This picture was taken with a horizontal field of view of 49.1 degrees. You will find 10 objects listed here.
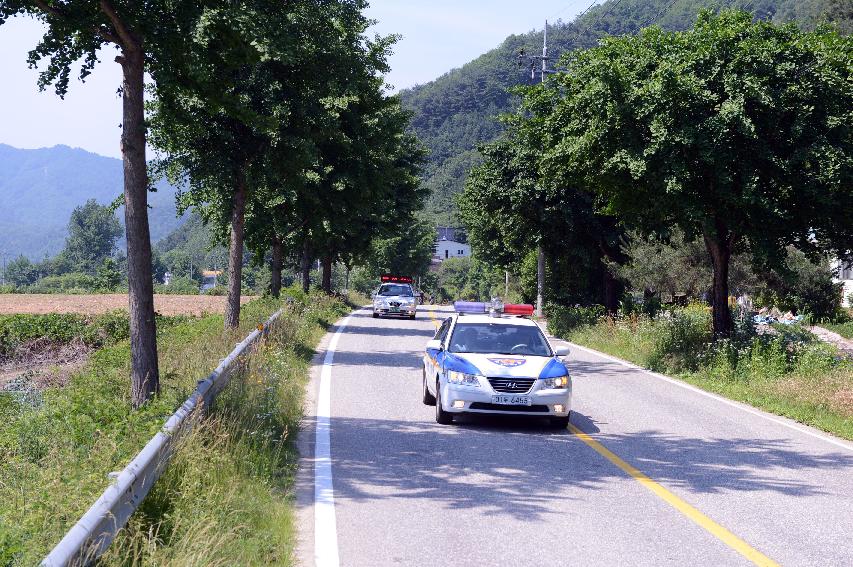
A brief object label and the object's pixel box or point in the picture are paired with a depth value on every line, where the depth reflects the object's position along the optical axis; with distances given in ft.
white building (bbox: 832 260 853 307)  182.50
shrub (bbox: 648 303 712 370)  67.82
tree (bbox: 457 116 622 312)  113.80
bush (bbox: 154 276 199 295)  512.06
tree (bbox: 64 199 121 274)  621.31
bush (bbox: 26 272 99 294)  446.69
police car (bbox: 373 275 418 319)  146.61
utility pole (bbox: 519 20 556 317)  147.64
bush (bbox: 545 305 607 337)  101.96
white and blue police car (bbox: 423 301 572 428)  39.34
